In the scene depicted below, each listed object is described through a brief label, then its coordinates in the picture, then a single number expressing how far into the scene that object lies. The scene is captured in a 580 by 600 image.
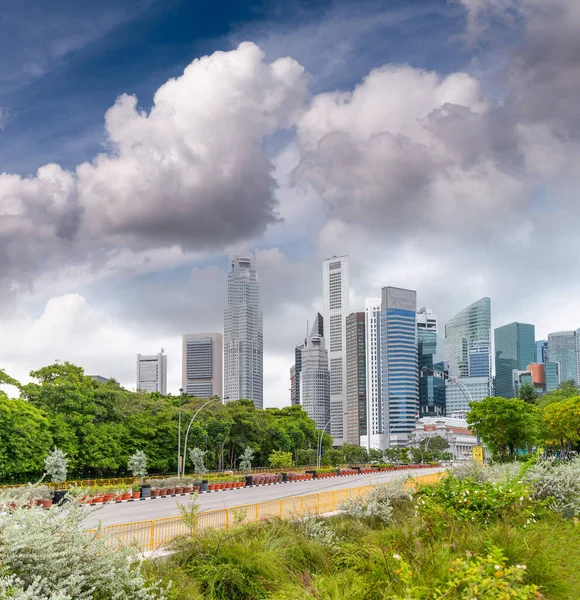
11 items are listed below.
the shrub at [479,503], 13.67
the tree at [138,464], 58.38
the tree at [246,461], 79.38
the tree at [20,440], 48.53
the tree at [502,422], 53.25
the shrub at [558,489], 17.58
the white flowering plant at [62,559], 7.23
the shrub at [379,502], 17.19
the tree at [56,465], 48.31
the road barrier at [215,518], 15.52
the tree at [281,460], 84.44
